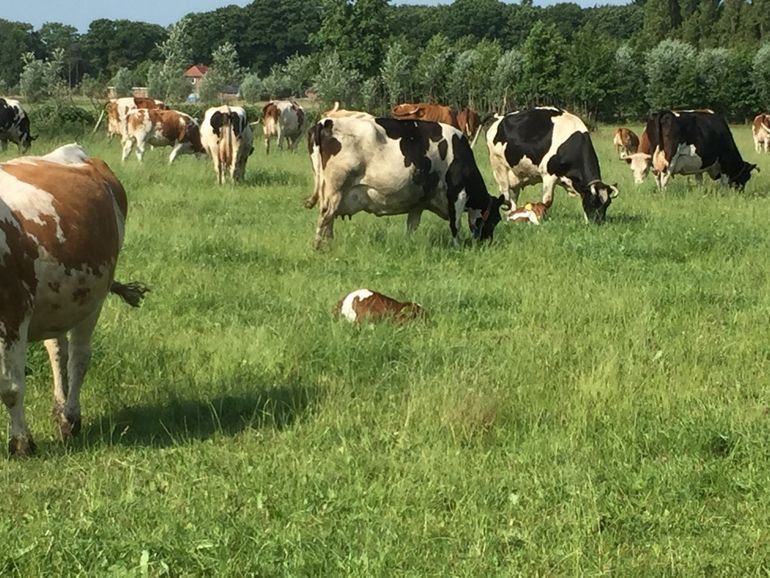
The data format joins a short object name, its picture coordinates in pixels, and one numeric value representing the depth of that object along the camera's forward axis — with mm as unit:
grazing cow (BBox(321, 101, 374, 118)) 25059
